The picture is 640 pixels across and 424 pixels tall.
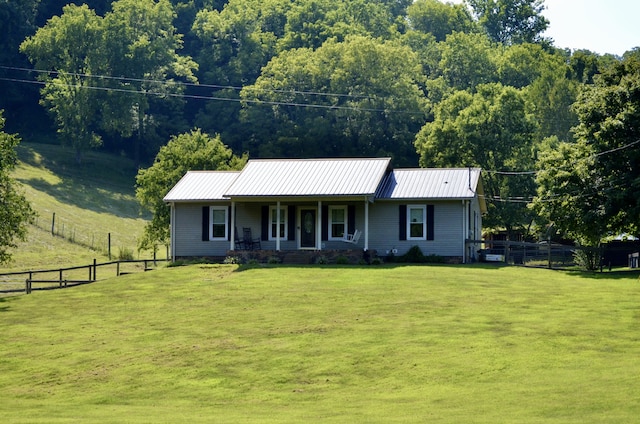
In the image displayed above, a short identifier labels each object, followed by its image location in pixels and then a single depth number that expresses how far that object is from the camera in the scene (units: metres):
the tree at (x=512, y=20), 136.00
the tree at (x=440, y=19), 138.38
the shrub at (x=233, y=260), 45.57
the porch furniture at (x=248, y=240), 47.69
